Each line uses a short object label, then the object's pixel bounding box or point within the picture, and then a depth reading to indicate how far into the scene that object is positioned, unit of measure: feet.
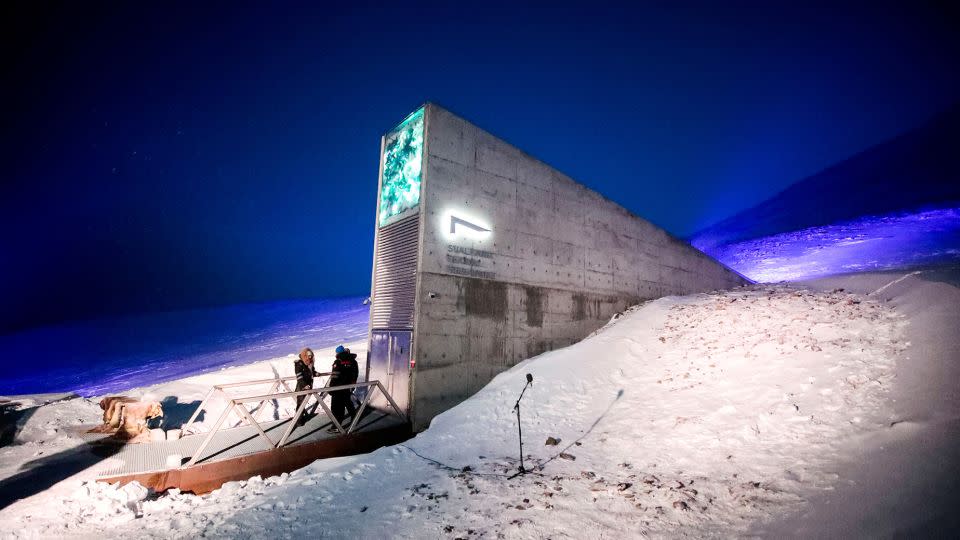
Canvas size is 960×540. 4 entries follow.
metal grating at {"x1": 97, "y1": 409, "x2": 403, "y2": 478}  21.35
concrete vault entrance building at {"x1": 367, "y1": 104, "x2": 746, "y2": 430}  31.78
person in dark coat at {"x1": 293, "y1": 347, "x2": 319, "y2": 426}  31.30
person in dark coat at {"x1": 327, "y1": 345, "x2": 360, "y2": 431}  29.63
